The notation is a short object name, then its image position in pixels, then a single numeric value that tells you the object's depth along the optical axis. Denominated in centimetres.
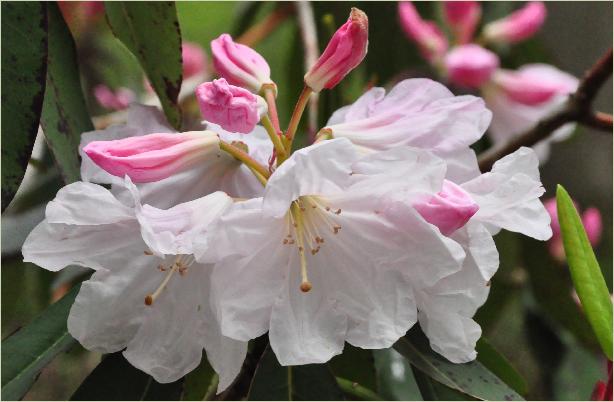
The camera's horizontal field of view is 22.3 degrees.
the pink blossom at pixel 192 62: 157
